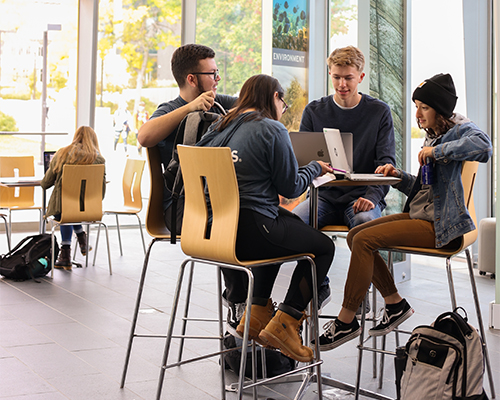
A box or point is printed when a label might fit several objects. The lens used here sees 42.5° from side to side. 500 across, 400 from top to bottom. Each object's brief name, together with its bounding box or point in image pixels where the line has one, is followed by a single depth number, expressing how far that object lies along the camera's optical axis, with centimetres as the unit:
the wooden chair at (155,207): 278
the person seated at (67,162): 532
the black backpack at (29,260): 500
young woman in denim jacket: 242
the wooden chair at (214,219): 221
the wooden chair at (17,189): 632
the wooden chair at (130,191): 610
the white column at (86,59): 819
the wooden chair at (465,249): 246
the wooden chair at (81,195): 526
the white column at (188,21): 858
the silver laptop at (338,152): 277
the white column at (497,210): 368
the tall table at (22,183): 554
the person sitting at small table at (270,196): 231
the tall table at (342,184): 257
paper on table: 245
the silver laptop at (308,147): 277
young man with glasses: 274
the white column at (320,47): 755
